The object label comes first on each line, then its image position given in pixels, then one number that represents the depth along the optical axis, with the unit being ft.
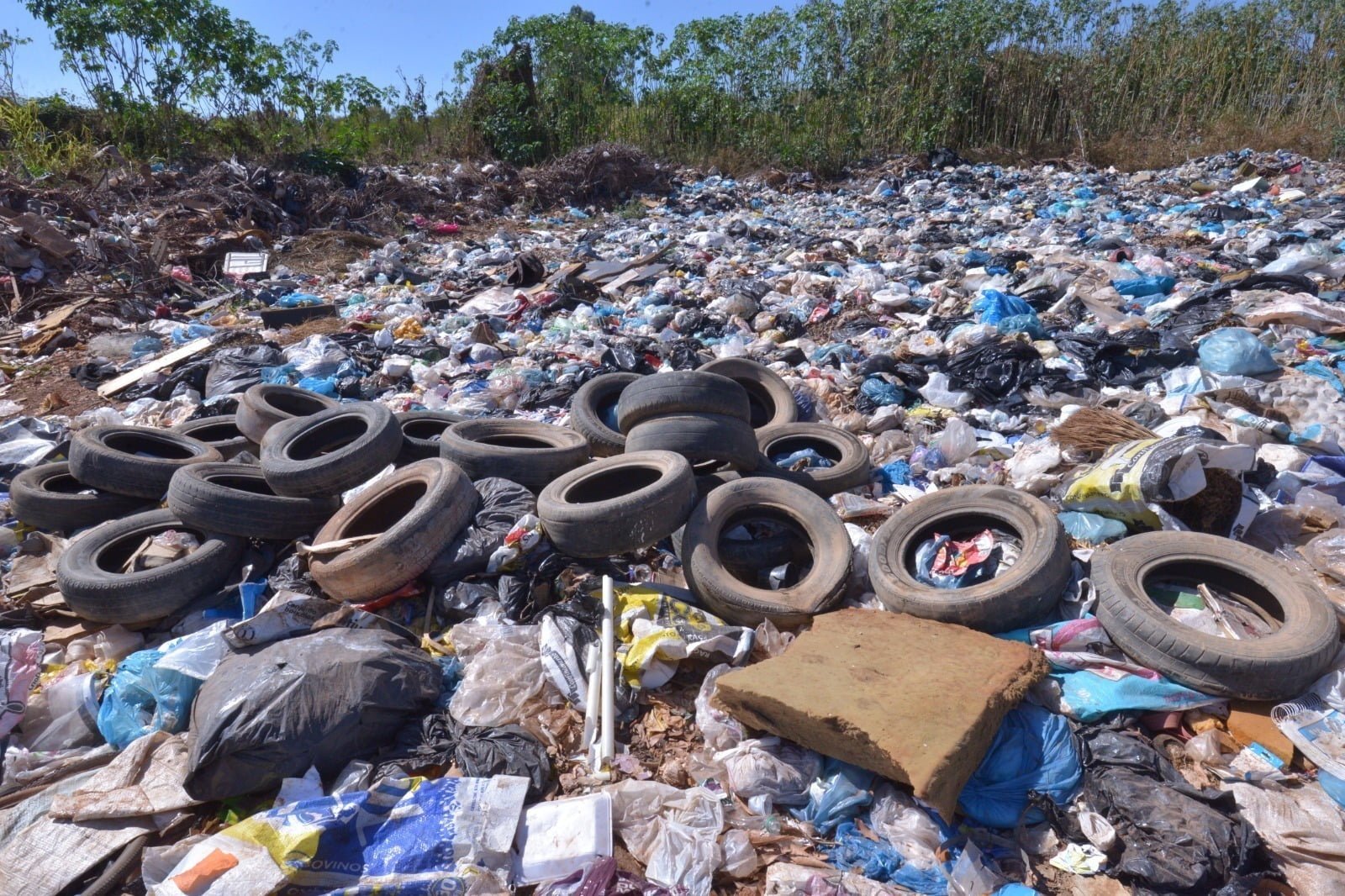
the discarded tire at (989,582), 9.87
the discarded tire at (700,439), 12.91
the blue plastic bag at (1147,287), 22.11
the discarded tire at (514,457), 13.24
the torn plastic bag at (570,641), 9.46
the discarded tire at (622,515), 11.06
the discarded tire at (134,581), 10.92
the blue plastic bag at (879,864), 7.14
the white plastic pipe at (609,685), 8.64
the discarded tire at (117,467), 13.28
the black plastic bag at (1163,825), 6.77
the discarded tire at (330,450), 12.68
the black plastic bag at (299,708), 7.96
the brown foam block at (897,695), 7.52
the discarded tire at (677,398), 13.41
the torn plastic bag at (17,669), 9.34
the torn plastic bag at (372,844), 6.89
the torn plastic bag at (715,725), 8.85
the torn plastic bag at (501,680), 9.18
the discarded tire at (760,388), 17.16
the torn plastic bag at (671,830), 7.26
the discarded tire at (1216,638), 8.50
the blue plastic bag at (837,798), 7.87
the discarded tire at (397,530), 10.78
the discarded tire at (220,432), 16.08
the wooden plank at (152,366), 20.57
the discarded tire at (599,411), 14.71
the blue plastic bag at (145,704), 9.20
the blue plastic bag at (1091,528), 11.50
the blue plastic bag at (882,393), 17.69
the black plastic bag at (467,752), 8.27
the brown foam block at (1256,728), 8.18
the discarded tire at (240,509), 11.83
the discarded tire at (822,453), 13.98
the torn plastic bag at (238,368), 19.93
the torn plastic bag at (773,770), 8.14
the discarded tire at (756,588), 10.54
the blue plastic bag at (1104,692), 8.59
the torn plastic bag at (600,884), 7.02
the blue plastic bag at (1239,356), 15.99
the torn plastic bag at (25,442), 16.22
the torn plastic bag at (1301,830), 6.84
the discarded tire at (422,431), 14.73
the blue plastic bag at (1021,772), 7.82
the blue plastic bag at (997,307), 20.85
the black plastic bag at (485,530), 11.35
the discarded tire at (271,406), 15.52
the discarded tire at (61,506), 13.30
